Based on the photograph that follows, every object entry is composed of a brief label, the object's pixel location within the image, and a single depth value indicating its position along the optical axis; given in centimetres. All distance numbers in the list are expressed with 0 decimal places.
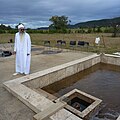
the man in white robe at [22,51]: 332
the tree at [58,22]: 2879
